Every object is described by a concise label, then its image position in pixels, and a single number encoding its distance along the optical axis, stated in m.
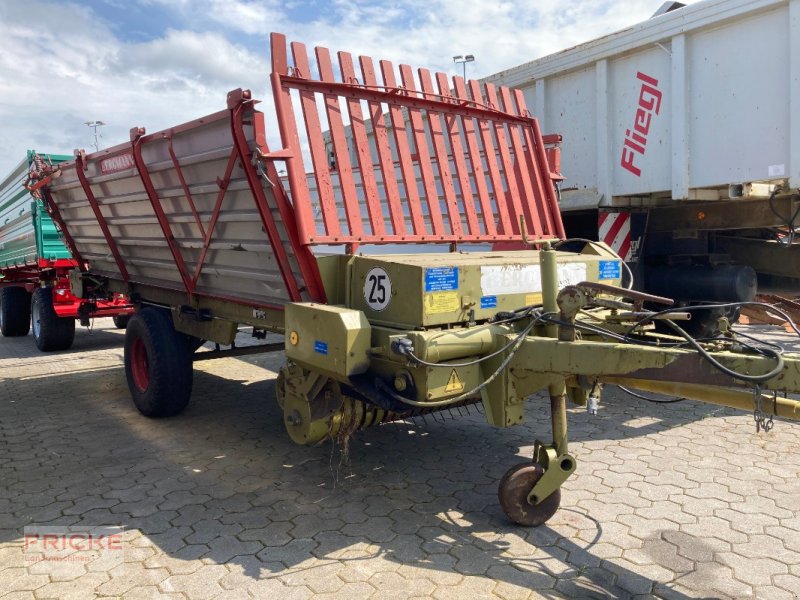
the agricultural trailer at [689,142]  4.26
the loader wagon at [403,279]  2.87
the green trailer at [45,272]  8.59
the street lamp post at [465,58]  14.73
